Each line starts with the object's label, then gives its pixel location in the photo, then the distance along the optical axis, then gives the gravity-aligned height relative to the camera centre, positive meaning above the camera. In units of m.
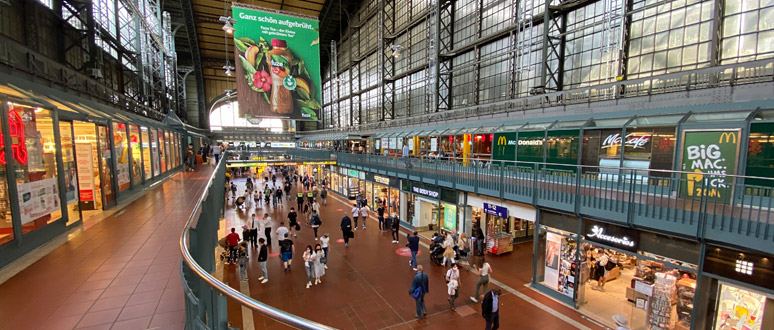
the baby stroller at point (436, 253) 12.35 -4.44
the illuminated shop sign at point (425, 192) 15.53 -2.65
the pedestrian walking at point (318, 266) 10.25 -4.18
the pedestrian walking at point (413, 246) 11.62 -3.91
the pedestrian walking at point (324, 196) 25.02 -4.45
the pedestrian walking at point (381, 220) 17.02 -4.36
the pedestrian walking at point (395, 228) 15.23 -4.27
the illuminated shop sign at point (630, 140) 10.52 +0.07
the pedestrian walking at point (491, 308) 7.33 -3.94
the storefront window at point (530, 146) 13.98 -0.21
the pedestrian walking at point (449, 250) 11.56 -4.06
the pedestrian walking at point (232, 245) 10.71 -3.65
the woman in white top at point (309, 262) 10.03 -3.93
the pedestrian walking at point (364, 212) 17.77 -4.08
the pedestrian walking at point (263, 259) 10.22 -3.88
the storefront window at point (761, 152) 7.55 -0.23
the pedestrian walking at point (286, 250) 11.01 -3.87
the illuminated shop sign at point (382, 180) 20.61 -2.67
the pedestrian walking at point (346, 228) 14.02 -3.93
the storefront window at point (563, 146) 12.69 -0.19
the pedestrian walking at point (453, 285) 8.94 -4.13
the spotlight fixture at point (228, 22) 15.32 +5.89
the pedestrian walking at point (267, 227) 13.14 -3.72
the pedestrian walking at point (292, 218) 15.08 -3.77
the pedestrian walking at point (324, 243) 11.61 -3.81
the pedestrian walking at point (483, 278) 9.23 -4.05
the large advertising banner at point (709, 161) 6.21 -0.50
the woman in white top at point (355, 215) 17.08 -4.07
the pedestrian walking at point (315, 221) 14.57 -3.80
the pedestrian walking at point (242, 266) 10.36 -4.18
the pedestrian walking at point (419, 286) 8.12 -3.82
